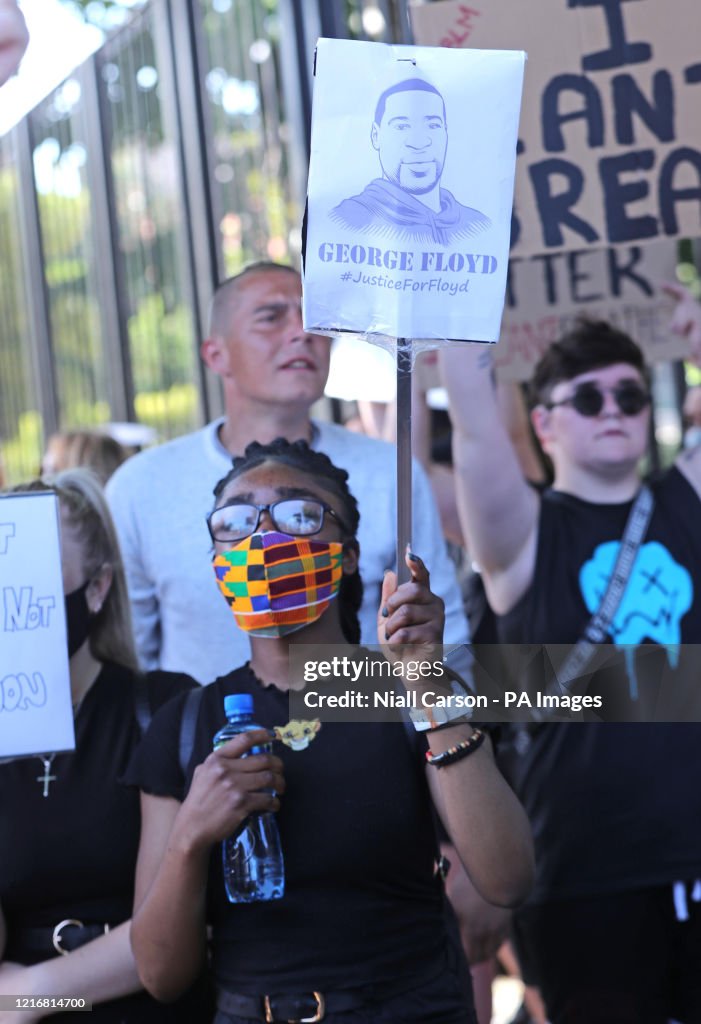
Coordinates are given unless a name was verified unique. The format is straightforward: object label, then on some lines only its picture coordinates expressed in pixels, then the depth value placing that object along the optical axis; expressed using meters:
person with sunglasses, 7.05
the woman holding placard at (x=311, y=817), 5.09
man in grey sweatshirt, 7.35
